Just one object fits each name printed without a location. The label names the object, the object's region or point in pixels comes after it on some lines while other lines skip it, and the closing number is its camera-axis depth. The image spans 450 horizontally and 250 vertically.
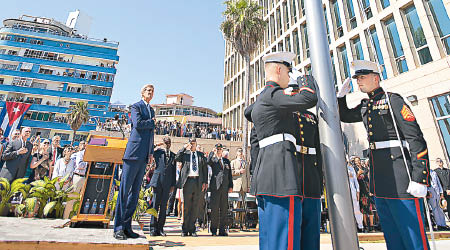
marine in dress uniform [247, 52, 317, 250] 1.81
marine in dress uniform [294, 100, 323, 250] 2.12
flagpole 1.58
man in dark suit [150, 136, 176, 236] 5.28
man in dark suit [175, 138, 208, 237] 5.35
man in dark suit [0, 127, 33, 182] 5.27
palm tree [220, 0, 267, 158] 18.75
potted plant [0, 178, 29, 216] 4.29
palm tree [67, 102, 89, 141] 36.06
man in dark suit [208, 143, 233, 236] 5.75
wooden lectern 3.88
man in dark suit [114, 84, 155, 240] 3.24
